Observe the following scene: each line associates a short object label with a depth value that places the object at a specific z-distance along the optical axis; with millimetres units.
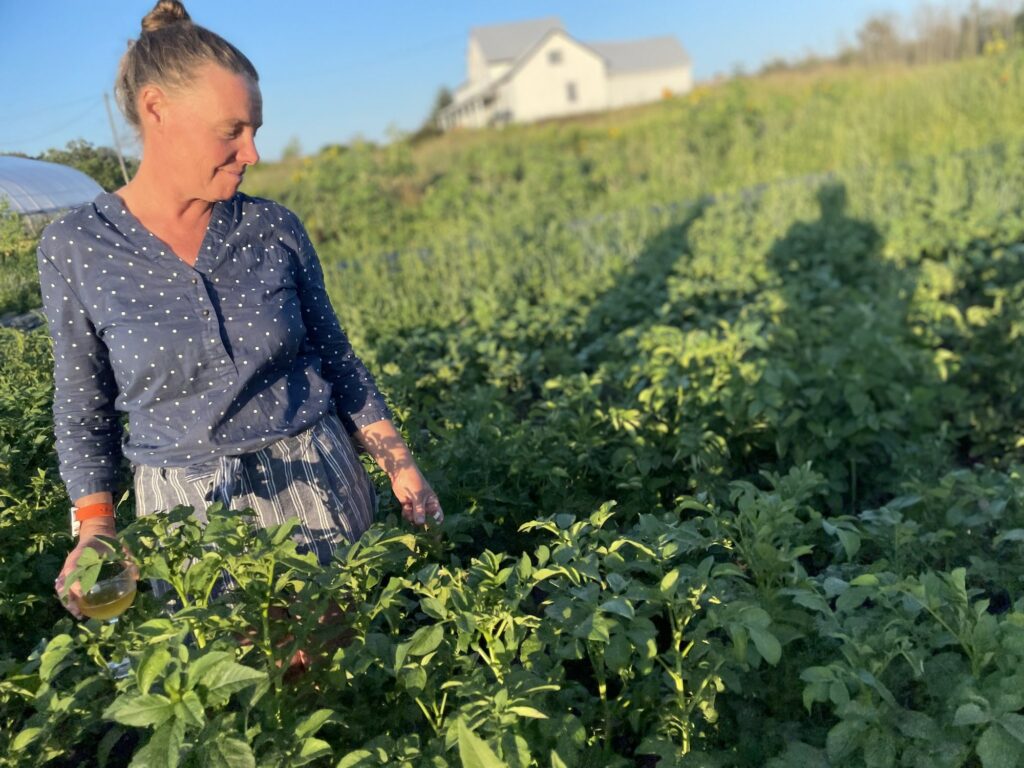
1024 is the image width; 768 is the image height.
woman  1713
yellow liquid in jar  1542
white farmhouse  49438
